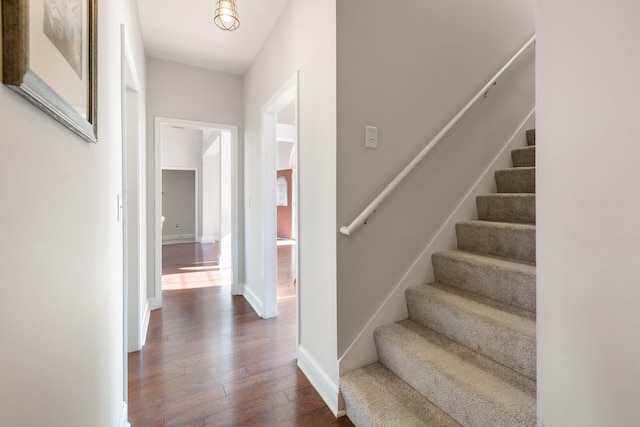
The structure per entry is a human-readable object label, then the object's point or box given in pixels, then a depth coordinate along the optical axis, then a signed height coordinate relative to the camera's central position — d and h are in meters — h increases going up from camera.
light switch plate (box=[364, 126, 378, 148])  1.67 +0.45
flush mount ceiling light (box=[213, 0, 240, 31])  1.96 +1.57
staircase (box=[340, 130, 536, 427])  1.24 -0.71
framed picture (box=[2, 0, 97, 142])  0.50 +0.36
